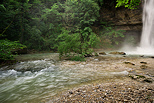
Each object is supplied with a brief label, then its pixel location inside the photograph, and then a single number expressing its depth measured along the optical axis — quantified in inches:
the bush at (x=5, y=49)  226.6
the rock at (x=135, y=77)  138.2
